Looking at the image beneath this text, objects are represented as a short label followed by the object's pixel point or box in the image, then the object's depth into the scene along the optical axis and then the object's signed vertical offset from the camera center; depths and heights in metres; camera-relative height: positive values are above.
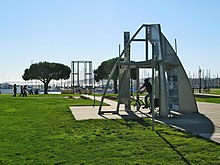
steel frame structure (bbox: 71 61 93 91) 39.10 +1.75
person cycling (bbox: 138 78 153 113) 10.78 -0.14
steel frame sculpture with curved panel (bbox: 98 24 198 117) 9.87 +0.43
